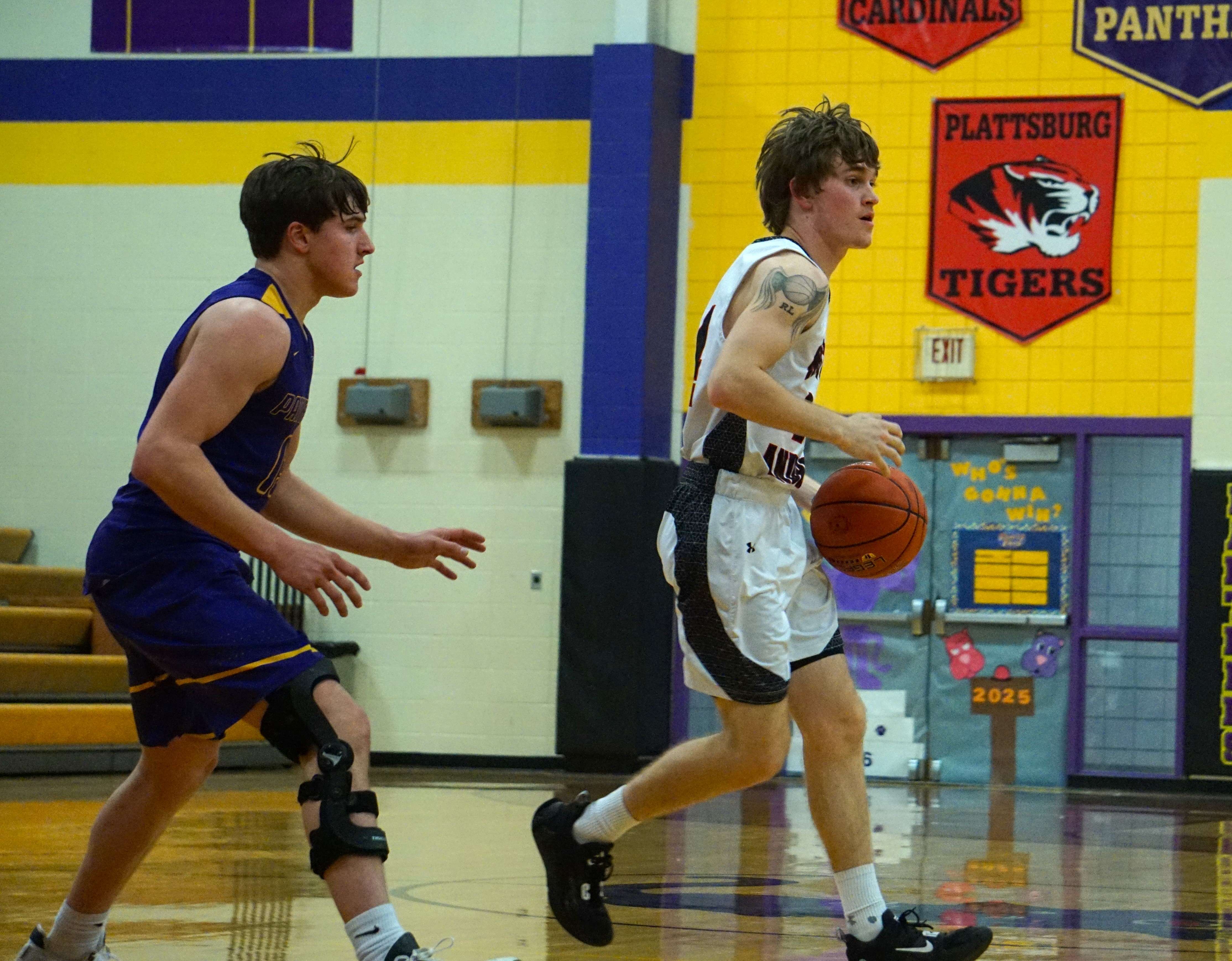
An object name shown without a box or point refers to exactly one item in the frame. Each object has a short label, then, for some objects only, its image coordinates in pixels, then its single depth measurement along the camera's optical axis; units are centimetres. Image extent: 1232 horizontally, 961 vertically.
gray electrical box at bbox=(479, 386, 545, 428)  2064
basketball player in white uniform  646
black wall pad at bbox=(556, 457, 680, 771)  2030
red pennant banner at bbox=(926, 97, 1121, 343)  2006
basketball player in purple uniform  522
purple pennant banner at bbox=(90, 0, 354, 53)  2195
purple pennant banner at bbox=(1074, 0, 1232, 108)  1989
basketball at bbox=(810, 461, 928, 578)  731
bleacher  1714
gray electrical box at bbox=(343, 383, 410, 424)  2098
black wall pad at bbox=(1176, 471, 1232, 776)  1939
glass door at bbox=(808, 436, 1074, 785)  1978
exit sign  2016
